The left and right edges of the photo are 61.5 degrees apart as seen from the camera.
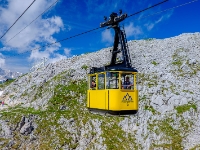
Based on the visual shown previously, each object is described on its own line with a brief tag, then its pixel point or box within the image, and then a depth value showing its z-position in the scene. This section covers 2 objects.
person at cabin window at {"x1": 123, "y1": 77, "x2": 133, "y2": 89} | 14.04
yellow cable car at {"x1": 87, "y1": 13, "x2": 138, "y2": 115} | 13.43
